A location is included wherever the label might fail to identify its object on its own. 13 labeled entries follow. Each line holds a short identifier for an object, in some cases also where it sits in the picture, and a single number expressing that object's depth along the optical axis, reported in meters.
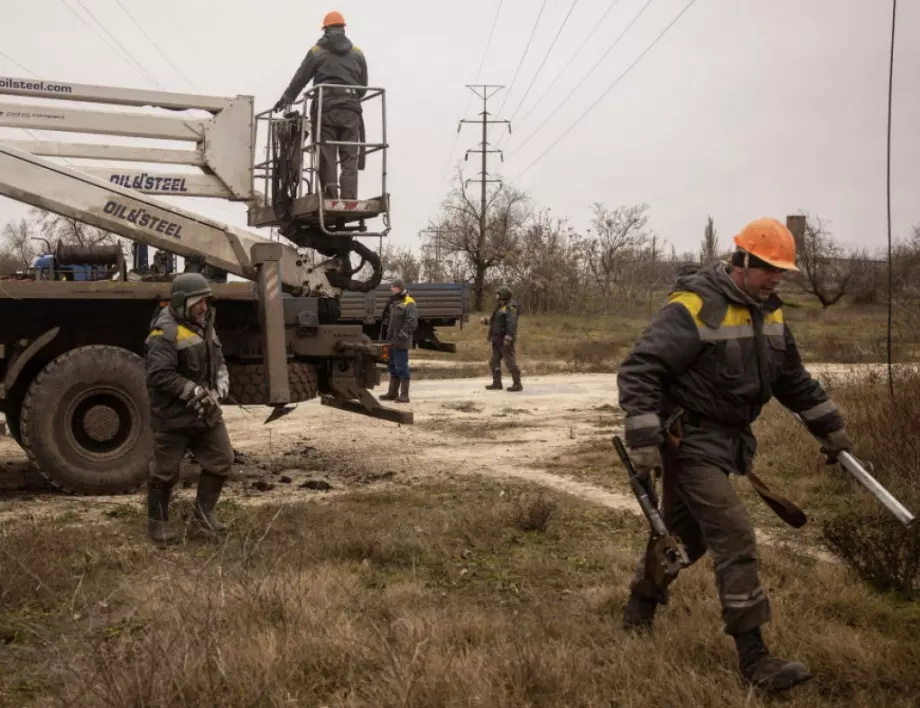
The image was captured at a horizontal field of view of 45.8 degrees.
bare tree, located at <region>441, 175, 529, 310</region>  51.84
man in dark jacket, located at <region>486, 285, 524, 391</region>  17.86
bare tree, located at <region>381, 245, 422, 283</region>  53.12
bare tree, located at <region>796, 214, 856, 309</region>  47.22
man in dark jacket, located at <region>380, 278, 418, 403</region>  16.47
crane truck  8.98
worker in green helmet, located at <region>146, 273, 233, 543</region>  6.94
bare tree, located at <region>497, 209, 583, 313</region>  47.38
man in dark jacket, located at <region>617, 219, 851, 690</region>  4.42
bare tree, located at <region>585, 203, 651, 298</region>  55.25
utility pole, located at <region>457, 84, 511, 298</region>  52.56
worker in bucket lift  9.86
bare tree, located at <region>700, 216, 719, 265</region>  69.05
